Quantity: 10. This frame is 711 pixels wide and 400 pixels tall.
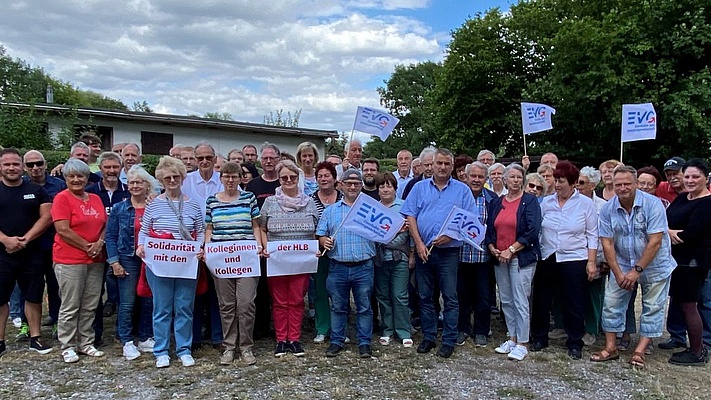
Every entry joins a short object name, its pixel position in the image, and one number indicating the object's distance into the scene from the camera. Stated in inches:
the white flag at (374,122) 390.9
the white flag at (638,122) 383.6
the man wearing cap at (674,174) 249.3
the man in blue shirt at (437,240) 229.0
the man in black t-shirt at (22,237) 220.7
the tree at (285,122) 1396.4
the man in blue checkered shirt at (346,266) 225.5
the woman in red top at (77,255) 214.4
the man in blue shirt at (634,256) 216.1
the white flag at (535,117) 437.9
